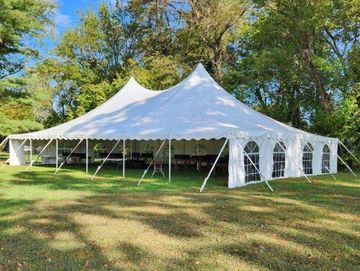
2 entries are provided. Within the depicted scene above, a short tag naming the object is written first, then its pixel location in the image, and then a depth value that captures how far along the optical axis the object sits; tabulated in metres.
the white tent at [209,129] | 11.75
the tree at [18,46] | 19.70
